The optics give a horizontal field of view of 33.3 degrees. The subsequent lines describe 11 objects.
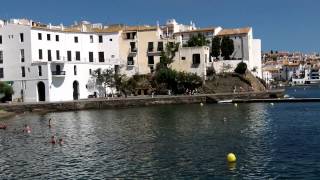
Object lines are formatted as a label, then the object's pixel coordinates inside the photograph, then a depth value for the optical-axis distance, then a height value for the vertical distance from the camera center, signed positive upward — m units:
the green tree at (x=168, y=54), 117.00 +7.65
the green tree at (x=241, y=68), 119.25 +4.23
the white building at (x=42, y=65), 104.56 +5.44
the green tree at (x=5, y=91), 102.19 +0.37
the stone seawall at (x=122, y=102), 95.00 -2.23
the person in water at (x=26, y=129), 59.34 -4.14
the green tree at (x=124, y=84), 112.50 +1.29
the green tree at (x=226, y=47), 124.69 +9.47
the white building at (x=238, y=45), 121.50 +10.07
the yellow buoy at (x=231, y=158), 35.98 -4.76
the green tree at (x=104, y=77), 110.54 +2.79
